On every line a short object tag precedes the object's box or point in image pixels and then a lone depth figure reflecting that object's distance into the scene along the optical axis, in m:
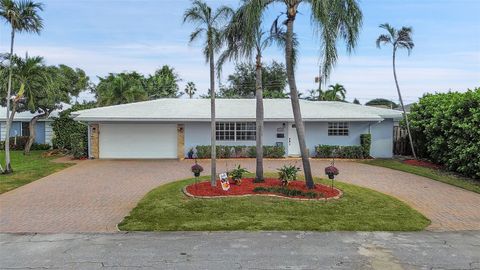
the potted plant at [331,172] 10.60
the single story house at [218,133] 20.47
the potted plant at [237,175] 11.62
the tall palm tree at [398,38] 17.78
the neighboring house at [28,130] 26.91
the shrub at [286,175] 11.33
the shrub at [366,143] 20.25
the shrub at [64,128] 23.28
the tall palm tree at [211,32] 10.79
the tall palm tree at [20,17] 13.87
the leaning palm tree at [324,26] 9.38
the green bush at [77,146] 20.30
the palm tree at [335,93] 40.78
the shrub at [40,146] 26.33
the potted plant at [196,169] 10.97
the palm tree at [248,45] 10.88
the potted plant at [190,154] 20.41
